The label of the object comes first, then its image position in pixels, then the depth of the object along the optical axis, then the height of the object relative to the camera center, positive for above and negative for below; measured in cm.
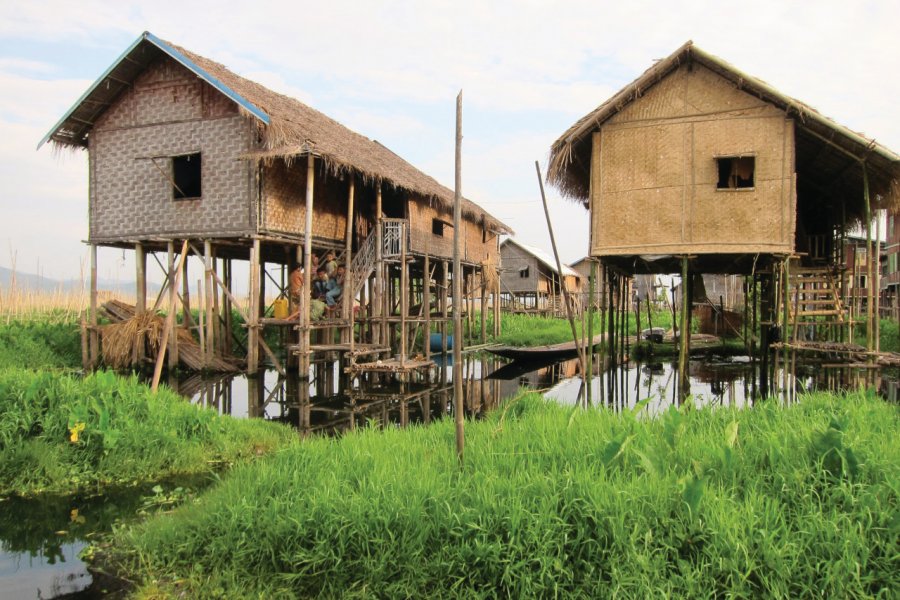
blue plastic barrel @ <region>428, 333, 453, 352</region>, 2047 -135
